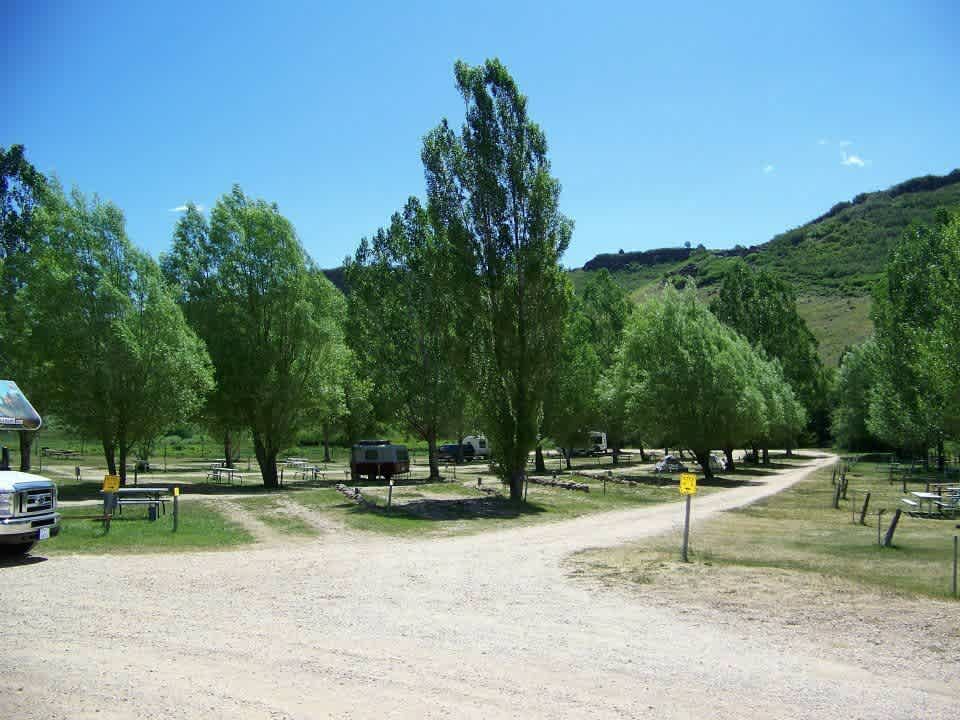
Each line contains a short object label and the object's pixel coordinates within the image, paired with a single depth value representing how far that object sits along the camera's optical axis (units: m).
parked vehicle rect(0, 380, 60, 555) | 12.00
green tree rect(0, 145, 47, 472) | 27.31
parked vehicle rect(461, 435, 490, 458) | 63.31
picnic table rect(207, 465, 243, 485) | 33.53
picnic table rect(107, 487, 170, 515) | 18.80
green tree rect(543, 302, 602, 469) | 43.47
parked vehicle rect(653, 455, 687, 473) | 46.12
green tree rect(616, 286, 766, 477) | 40.12
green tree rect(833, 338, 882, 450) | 68.00
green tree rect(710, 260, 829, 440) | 63.94
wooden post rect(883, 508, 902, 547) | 15.30
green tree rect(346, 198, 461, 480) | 37.03
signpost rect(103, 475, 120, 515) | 16.39
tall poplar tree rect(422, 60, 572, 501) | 26.30
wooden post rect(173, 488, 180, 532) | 16.94
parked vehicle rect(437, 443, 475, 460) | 59.11
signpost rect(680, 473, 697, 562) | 14.55
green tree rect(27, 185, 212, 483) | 25.62
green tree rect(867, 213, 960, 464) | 42.19
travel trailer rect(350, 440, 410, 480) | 36.66
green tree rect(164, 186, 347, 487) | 31.50
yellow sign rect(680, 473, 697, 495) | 14.56
